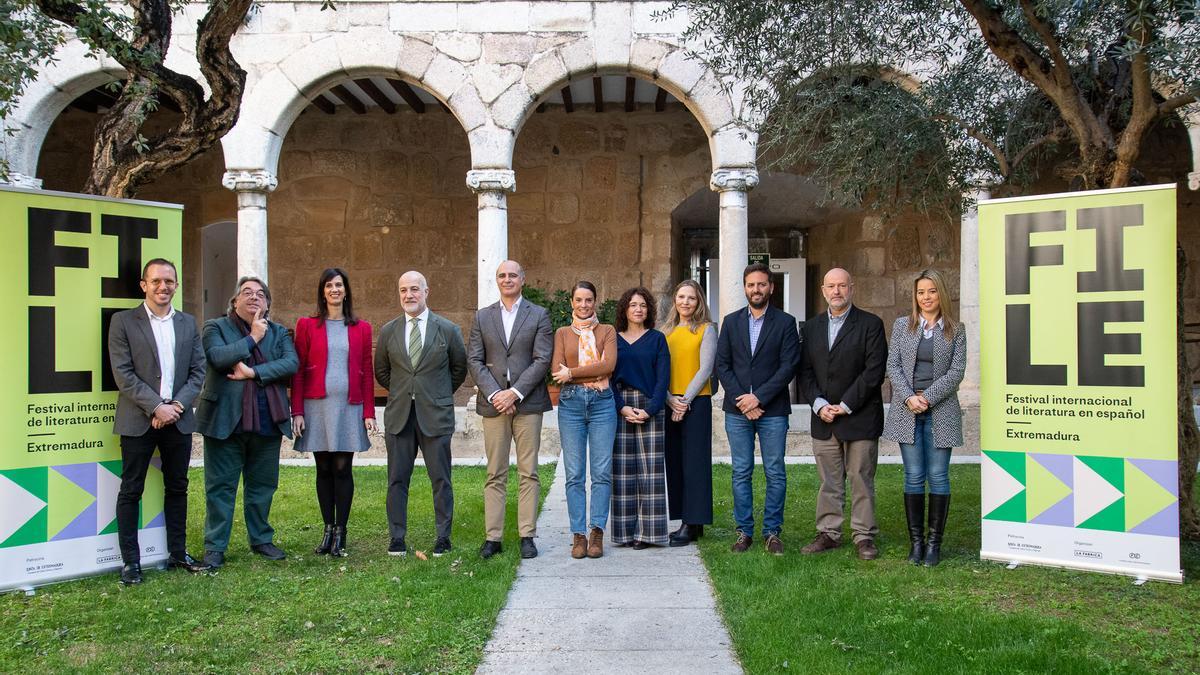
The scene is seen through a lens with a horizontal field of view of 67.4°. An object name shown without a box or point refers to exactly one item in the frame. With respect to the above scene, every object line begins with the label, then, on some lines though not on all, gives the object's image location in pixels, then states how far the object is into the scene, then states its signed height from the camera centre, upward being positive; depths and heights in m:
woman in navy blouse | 5.29 -0.49
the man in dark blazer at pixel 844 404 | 5.04 -0.35
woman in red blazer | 5.17 -0.26
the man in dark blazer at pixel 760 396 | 5.24 -0.31
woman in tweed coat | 4.84 -0.33
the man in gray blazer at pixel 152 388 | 4.64 -0.21
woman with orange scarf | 5.18 -0.34
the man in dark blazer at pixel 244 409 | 4.93 -0.35
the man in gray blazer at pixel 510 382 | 5.16 -0.21
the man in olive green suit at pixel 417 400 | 5.15 -0.32
